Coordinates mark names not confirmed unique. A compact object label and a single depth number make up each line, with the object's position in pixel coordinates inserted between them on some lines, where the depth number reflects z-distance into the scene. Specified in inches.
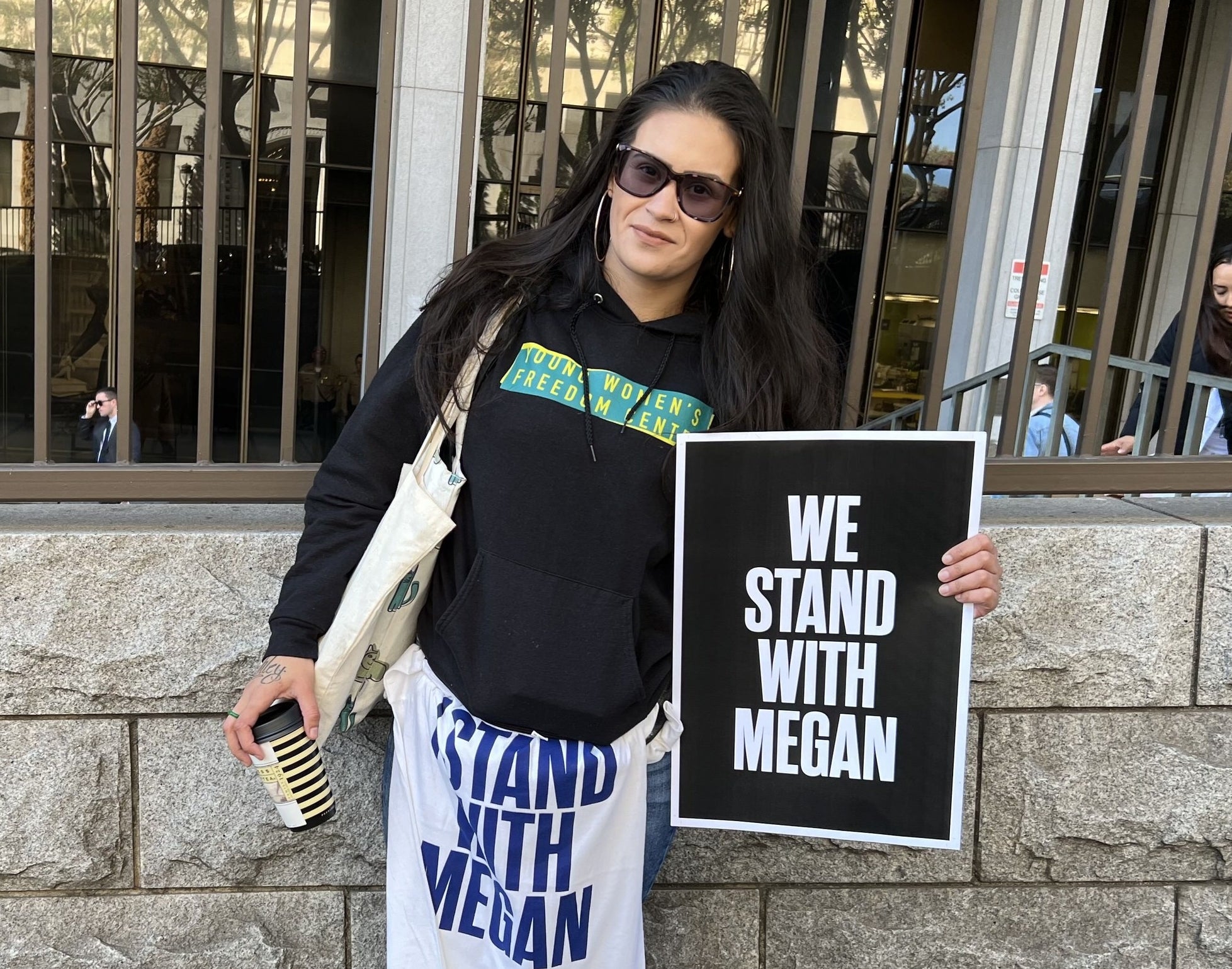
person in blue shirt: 219.9
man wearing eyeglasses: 224.1
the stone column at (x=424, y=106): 214.7
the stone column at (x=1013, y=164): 314.5
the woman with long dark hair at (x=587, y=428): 70.6
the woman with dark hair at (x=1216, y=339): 131.6
